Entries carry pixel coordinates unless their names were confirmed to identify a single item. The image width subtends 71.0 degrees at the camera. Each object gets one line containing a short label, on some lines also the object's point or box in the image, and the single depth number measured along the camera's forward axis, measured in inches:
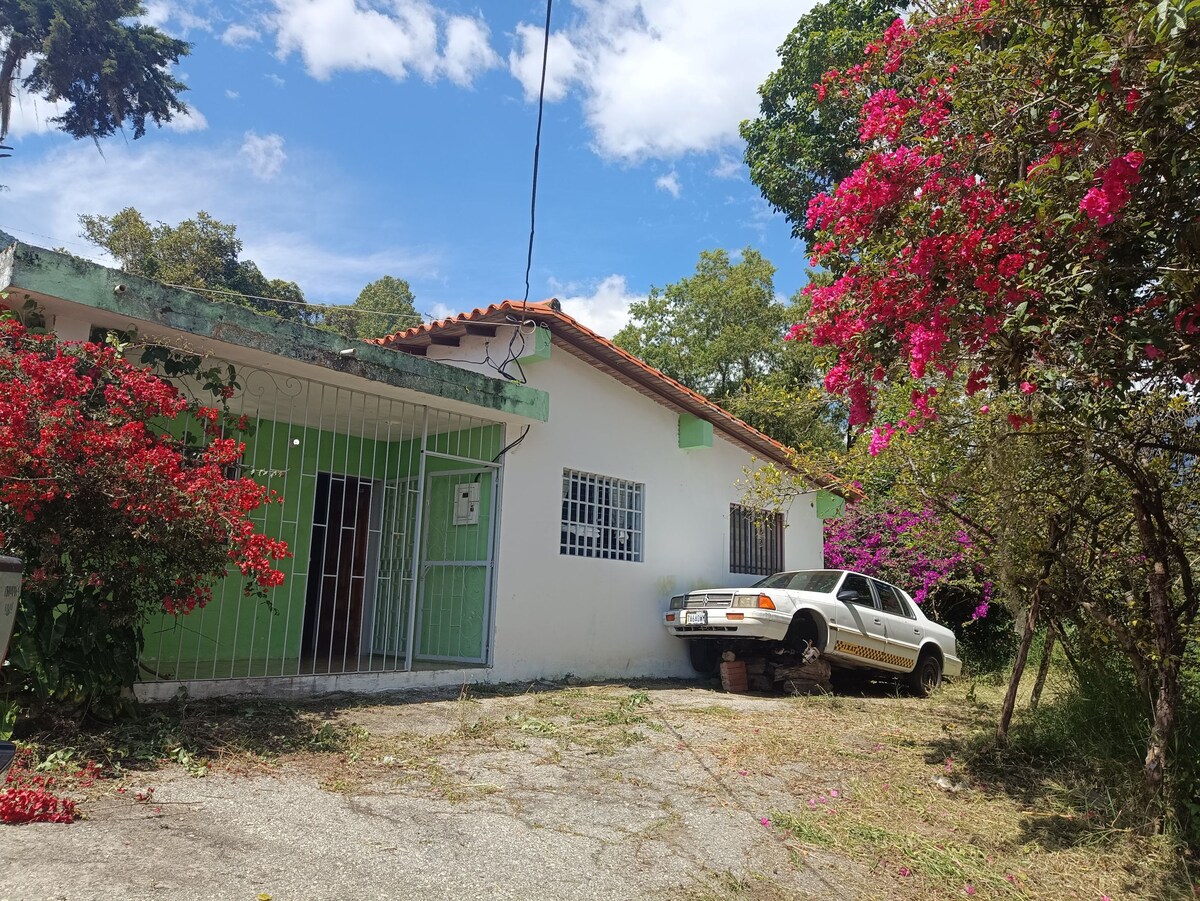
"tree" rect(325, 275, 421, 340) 1370.6
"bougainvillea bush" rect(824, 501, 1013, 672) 536.1
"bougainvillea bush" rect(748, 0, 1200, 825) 134.0
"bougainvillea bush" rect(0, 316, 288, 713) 181.8
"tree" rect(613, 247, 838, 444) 925.8
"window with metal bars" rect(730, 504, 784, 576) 491.8
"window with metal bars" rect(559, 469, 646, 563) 390.6
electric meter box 365.4
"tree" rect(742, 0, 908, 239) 540.7
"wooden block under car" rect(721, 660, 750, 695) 383.6
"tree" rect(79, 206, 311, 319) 955.3
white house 312.3
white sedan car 368.2
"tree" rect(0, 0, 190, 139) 858.8
